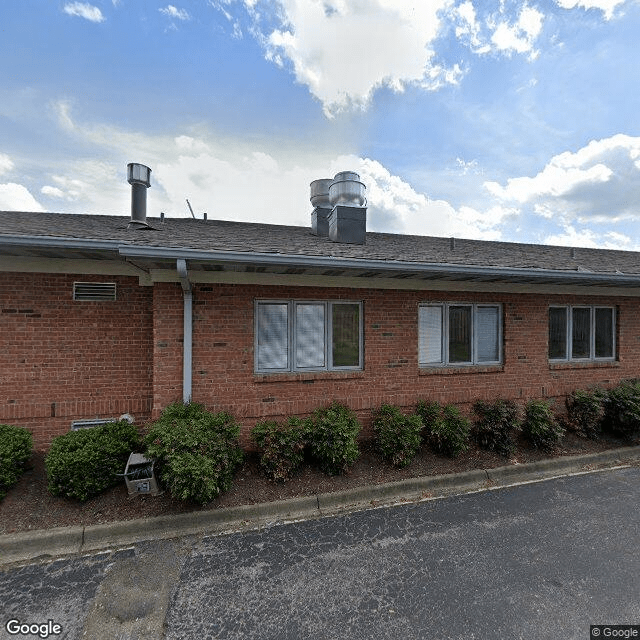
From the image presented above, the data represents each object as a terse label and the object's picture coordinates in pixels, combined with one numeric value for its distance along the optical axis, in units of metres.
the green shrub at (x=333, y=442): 4.61
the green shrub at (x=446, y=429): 5.23
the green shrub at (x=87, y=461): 3.87
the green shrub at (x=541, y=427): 5.57
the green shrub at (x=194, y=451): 3.73
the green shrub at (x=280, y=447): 4.47
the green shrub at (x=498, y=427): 5.46
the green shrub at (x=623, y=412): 5.97
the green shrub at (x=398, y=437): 4.96
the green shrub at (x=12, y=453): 3.88
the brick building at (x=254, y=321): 4.64
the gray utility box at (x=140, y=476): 4.02
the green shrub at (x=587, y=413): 6.01
